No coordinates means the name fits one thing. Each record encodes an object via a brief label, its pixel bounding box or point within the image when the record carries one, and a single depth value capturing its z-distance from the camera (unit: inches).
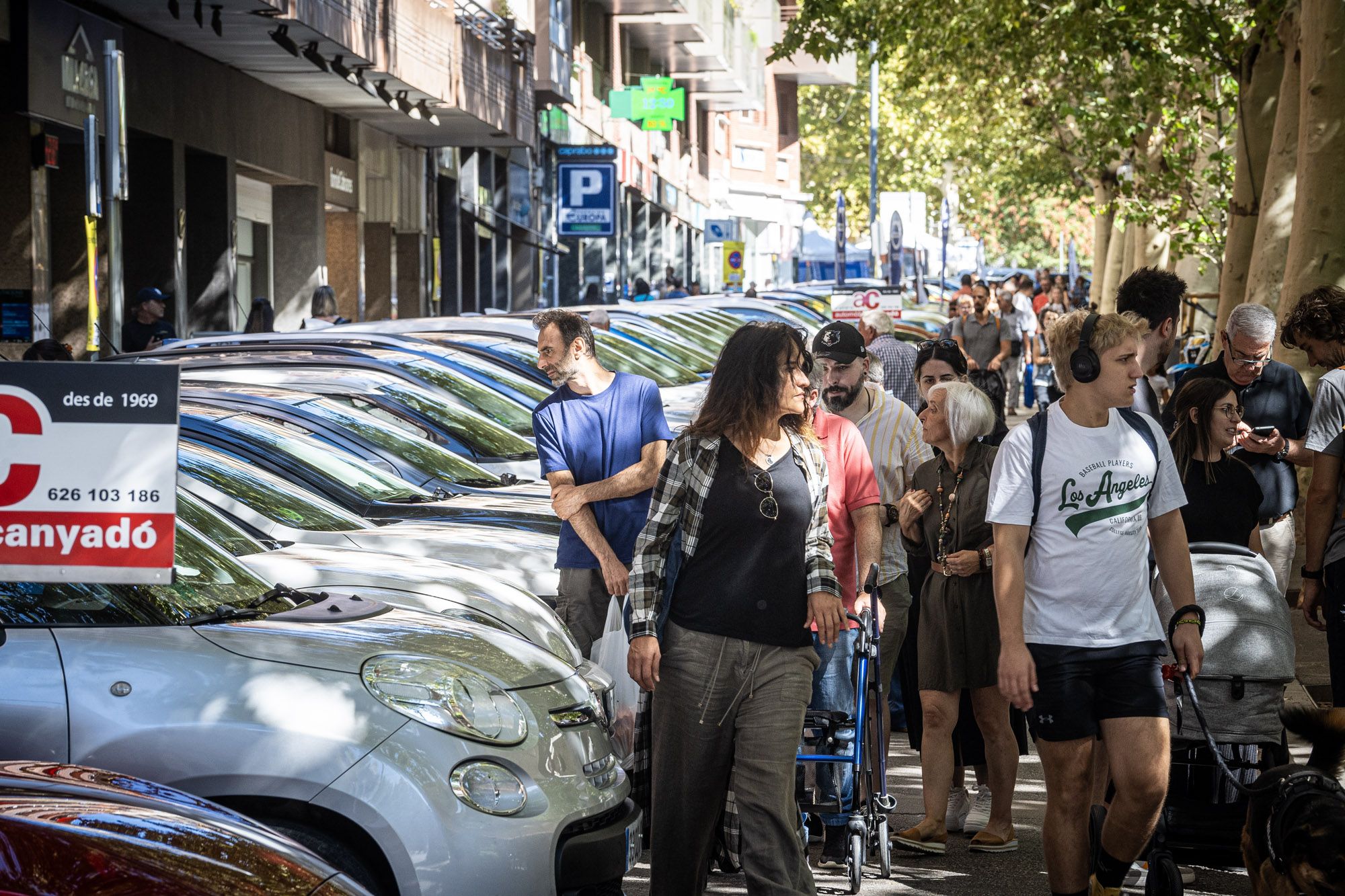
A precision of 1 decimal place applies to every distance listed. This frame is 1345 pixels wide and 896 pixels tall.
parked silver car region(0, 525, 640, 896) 357.6
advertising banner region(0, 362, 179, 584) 372.8
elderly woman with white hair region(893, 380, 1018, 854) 527.0
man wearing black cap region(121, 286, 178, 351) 1322.1
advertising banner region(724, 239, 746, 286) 3276.7
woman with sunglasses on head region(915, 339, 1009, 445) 709.1
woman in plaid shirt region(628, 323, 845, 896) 393.2
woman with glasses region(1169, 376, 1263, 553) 517.8
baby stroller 460.1
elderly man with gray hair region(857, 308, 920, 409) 1033.2
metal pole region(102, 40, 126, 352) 785.1
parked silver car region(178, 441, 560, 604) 585.0
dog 360.3
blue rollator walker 478.6
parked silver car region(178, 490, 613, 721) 503.5
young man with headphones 408.1
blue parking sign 2612.6
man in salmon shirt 478.6
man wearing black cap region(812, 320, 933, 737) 594.5
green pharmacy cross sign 3296.1
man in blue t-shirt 556.5
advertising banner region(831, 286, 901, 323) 1708.9
